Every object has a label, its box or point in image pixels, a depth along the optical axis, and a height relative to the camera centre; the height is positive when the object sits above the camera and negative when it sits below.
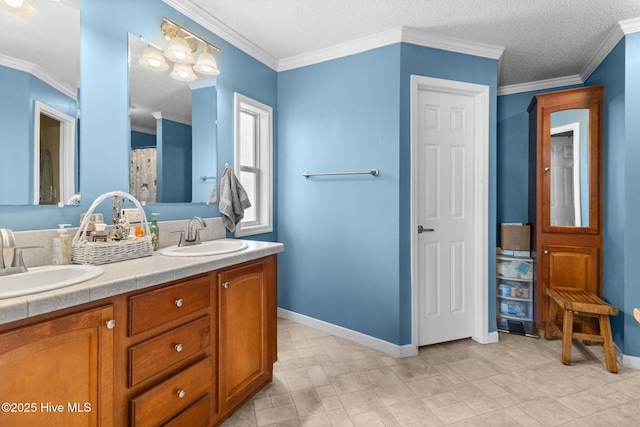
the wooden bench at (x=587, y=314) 2.09 -0.71
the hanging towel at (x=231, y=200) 2.19 +0.09
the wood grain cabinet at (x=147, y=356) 0.88 -0.53
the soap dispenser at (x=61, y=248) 1.31 -0.15
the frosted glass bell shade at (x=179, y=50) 1.91 +1.02
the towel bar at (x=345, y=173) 2.39 +0.33
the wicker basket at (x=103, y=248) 1.33 -0.16
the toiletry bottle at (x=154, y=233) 1.71 -0.11
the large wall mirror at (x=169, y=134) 1.76 +0.50
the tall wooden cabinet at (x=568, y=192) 2.55 +0.19
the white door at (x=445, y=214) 2.45 +0.00
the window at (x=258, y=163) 2.84 +0.46
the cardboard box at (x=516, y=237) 2.97 -0.23
